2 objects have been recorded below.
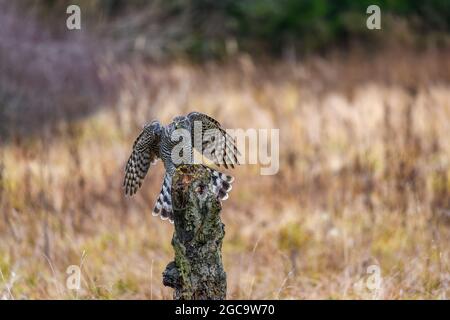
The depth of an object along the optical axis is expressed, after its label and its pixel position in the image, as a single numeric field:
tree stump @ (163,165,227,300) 5.87
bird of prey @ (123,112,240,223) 6.73
